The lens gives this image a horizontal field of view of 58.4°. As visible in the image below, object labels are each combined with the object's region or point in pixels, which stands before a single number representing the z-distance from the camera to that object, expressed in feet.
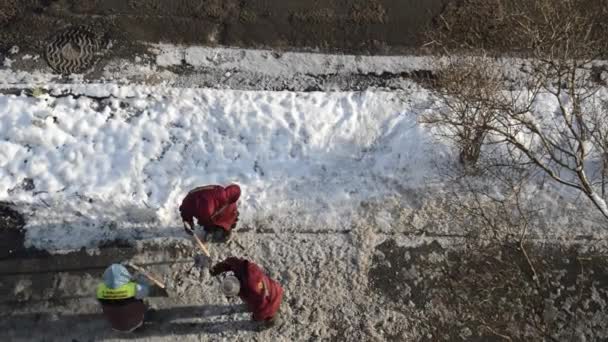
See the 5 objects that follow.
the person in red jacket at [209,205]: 18.31
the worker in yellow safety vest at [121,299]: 16.90
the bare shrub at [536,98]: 20.33
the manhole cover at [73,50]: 24.31
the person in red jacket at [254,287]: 17.17
